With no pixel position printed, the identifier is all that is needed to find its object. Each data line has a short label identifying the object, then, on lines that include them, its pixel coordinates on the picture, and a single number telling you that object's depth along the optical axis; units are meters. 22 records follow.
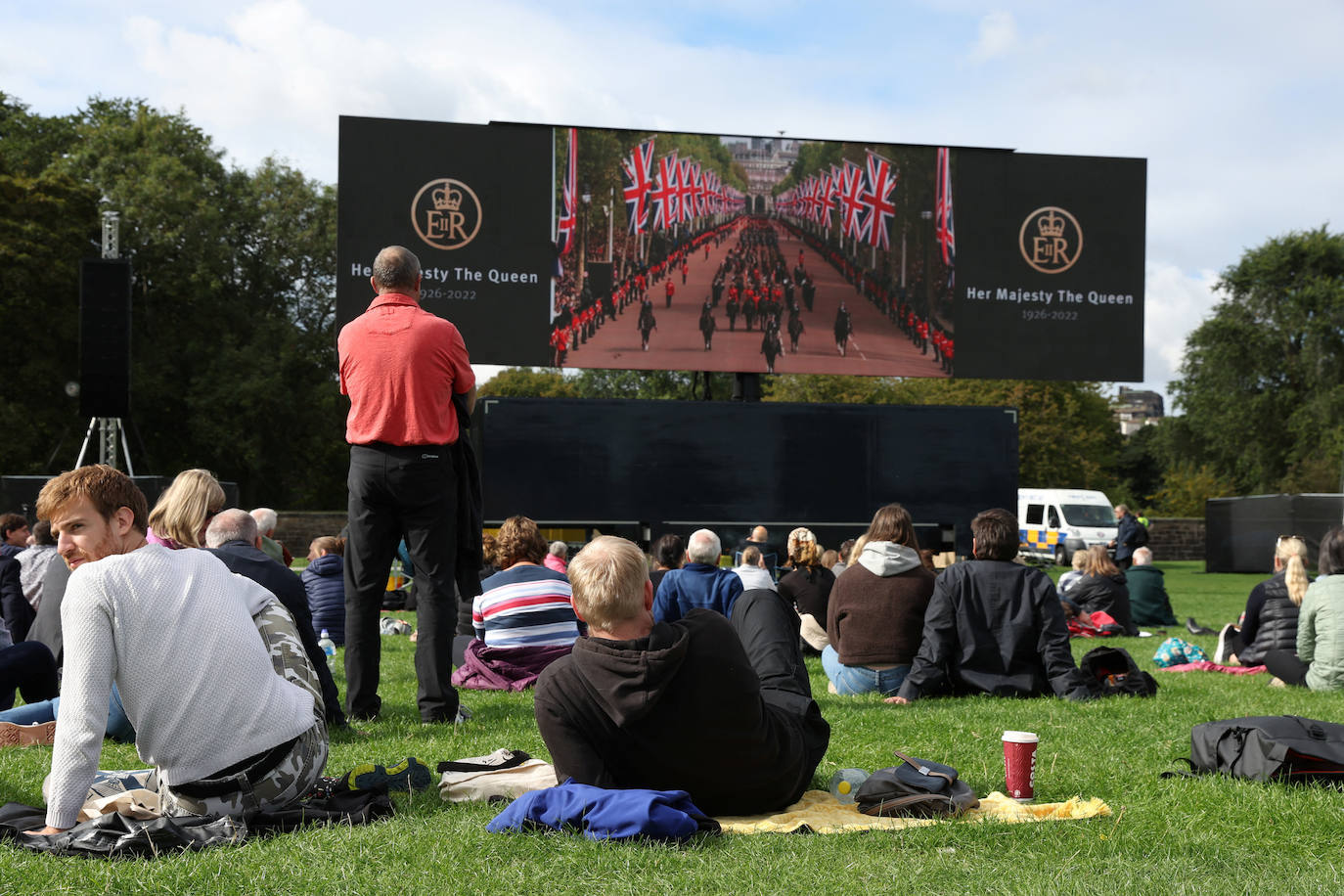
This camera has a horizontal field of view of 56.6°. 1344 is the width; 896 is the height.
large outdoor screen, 18.67
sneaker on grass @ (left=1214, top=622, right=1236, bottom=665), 9.29
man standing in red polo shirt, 5.40
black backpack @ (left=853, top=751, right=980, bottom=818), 3.85
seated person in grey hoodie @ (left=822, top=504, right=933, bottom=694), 7.02
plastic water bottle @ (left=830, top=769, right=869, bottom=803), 4.09
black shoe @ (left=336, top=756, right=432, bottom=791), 3.96
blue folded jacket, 3.38
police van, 30.83
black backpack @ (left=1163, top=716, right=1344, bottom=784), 4.25
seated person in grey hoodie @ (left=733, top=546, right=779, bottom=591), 8.52
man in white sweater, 3.12
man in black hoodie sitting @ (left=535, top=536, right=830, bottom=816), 3.45
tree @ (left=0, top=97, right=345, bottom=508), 33.22
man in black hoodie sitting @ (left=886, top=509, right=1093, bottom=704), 6.61
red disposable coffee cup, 4.05
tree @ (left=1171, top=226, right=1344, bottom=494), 47.97
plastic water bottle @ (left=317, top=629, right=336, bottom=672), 8.61
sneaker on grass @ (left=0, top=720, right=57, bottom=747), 5.13
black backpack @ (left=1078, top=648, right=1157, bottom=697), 7.00
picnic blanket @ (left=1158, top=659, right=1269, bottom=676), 8.94
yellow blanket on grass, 3.66
